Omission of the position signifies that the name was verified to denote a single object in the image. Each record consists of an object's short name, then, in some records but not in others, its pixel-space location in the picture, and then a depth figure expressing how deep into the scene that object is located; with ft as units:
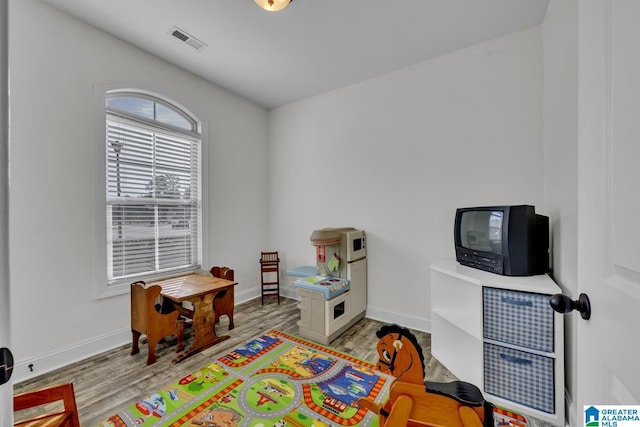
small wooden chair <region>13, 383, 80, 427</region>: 3.49
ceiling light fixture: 6.30
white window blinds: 8.22
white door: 1.62
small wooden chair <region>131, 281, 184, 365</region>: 7.18
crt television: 5.73
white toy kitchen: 8.24
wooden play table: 7.56
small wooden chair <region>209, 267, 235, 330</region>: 8.98
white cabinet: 5.12
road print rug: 5.20
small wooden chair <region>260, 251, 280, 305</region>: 12.10
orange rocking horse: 3.52
